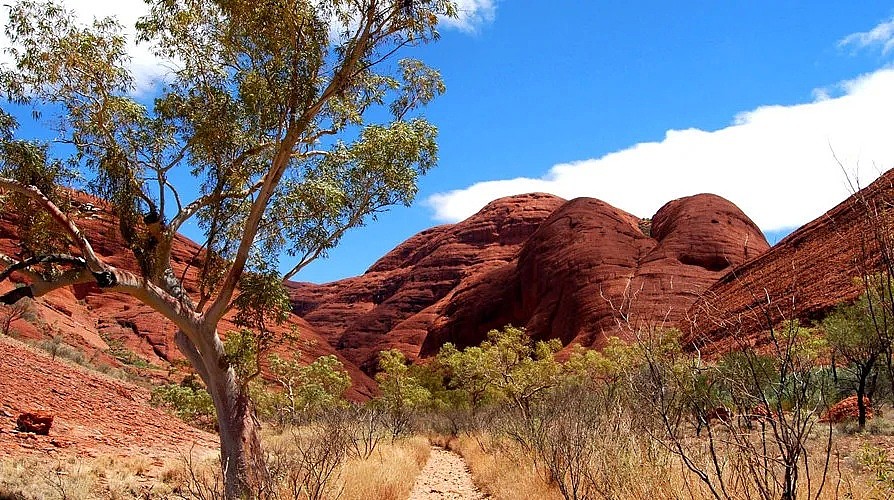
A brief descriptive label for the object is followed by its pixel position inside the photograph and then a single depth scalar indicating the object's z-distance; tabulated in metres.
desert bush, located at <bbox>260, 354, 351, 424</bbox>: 28.05
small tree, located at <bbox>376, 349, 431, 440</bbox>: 31.38
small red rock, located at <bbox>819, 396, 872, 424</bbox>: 17.75
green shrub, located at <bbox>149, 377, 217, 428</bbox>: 22.94
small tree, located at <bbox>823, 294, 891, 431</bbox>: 18.82
